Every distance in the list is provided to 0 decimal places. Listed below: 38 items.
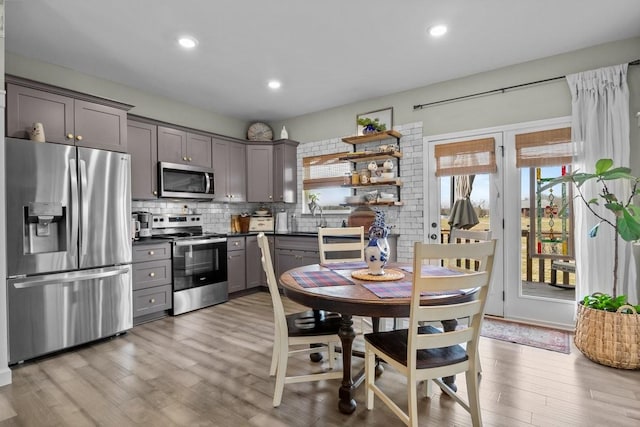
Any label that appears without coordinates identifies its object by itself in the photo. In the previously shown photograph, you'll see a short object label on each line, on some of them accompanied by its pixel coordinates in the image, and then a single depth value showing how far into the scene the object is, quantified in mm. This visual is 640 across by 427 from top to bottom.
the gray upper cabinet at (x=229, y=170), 4777
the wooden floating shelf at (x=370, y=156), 4189
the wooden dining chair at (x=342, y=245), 3027
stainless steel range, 3918
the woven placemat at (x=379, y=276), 2090
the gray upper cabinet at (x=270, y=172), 5191
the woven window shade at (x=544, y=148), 3305
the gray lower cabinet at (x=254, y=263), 4848
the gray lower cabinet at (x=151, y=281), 3539
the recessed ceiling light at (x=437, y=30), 2811
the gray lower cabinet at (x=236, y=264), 4574
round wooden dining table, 1634
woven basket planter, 2418
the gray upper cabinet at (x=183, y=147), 4141
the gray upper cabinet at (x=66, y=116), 2754
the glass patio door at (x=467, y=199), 3684
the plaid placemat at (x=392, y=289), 1724
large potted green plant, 2420
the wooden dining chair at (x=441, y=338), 1497
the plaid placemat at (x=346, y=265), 2543
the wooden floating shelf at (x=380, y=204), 4246
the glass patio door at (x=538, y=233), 3375
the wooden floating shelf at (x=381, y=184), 4205
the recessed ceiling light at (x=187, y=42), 2957
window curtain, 2965
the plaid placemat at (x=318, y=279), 1998
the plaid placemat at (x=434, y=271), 2271
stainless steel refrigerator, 2594
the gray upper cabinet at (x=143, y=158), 3840
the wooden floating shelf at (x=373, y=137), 4154
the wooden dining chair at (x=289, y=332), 1992
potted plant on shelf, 4258
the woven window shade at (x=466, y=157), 3688
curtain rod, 3346
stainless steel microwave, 4105
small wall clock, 5379
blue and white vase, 2184
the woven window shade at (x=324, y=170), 4891
